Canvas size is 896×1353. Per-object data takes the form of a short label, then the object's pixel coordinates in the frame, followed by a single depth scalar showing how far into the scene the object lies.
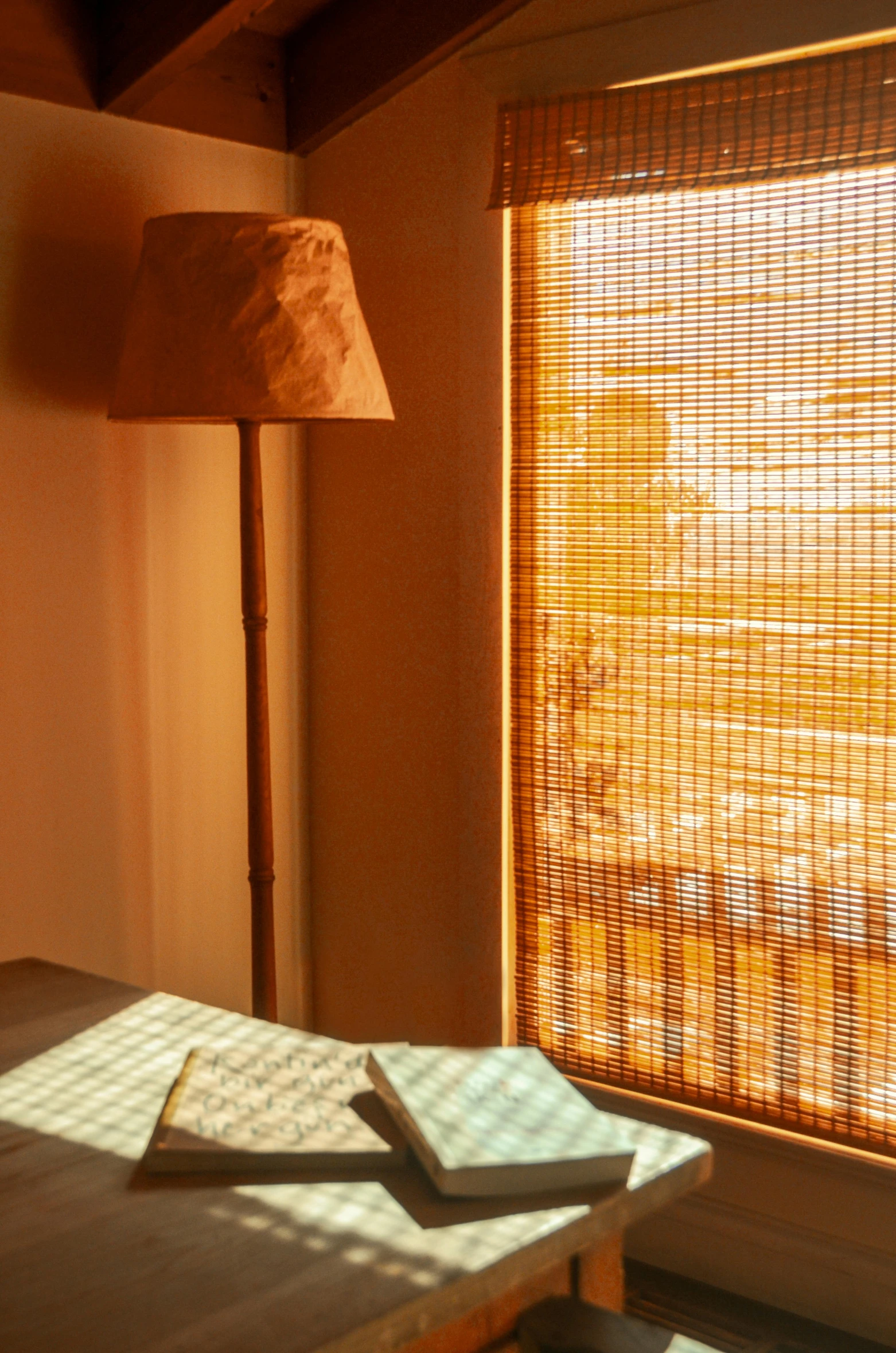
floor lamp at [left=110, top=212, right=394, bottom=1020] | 2.04
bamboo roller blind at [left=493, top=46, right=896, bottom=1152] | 2.06
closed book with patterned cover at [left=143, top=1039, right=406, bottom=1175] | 1.12
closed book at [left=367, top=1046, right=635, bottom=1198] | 1.07
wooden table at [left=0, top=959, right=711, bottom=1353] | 0.90
